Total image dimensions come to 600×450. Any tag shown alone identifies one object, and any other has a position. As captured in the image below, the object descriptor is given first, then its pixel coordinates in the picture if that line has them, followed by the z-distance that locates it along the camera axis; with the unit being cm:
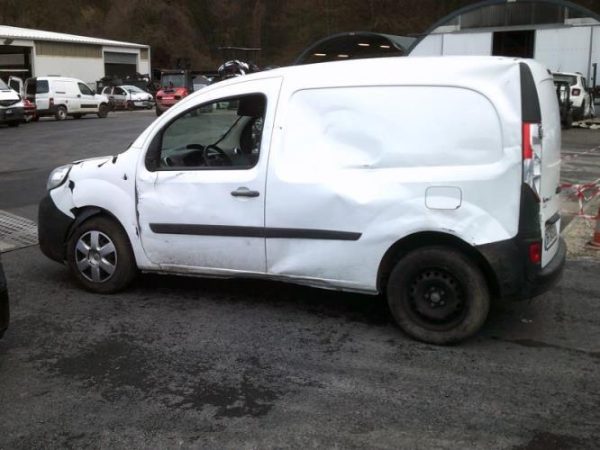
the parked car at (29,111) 2557
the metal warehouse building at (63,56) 4059
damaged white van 416
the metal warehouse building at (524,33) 2966
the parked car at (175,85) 3175
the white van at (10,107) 2275
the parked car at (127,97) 3741
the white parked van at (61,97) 2739
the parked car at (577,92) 2277
